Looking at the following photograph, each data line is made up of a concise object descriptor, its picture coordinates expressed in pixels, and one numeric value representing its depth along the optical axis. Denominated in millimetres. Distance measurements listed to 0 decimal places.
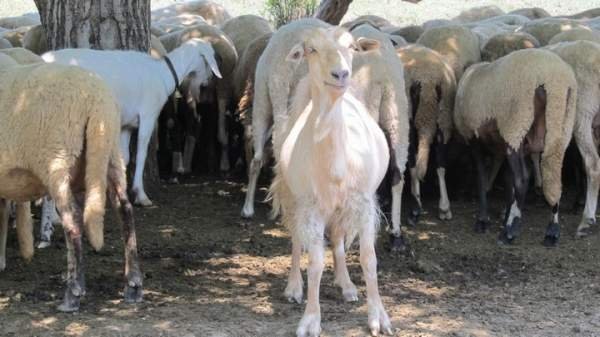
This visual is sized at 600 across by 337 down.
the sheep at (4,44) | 9931
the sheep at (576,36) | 10094
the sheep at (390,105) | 8031
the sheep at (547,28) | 11680
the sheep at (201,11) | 22891
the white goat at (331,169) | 5430
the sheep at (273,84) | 8492
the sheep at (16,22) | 18078
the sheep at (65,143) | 5832
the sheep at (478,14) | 21256
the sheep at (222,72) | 11500
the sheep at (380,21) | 18181
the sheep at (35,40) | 10500
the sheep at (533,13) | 19469
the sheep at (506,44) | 10555
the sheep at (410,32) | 12836
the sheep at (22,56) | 7465
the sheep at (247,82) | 10062
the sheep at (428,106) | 9109
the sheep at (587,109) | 8688
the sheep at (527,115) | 8219
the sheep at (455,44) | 10352
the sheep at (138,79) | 8445
